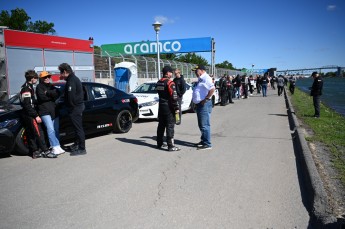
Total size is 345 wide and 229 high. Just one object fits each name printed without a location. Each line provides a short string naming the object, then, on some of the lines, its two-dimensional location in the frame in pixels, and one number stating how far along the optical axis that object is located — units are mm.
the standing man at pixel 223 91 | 17103
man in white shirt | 6484
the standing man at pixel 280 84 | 24942
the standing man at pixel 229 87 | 17778
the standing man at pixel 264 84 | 23888
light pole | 15530
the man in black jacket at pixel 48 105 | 6141
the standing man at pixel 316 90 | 10977
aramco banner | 25156
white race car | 10664
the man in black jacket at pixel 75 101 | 6086
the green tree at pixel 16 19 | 42750
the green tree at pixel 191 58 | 74100
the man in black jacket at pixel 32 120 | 5961
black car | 6132
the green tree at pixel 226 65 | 126525
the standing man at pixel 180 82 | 9190
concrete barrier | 3286
